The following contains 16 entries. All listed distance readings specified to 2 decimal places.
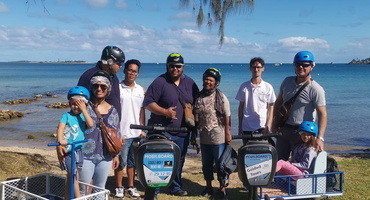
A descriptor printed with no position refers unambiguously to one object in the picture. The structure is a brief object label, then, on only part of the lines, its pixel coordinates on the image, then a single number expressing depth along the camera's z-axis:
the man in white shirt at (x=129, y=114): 5.52
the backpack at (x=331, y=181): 4.94
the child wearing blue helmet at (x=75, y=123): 4.02
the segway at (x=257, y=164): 3.96
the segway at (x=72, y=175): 3.79
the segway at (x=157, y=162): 3.73
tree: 6.76
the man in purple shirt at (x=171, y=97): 5.18
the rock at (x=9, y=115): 20.50
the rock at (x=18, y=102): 29.49
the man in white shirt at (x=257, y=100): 5.77
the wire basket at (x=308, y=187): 4.74
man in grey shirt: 5.05
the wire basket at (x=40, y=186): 4.62
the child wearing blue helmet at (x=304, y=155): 4.94
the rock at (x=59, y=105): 26.54
